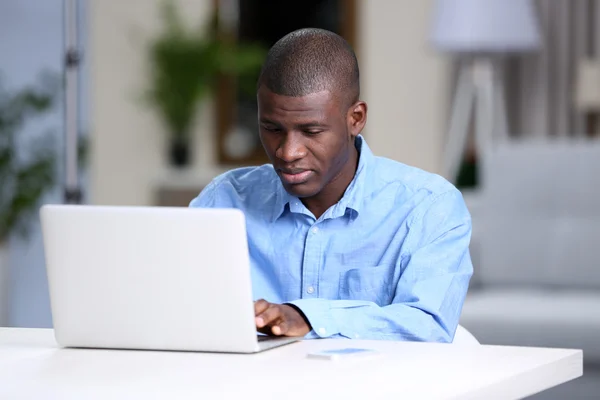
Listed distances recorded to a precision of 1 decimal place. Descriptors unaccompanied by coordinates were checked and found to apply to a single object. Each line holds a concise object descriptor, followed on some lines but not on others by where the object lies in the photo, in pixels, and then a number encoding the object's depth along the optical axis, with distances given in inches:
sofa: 268.4
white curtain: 414.3
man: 127.5
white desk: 89.5
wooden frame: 488.6
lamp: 375.1
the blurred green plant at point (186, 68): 469.3
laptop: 103.4
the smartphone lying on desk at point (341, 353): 103.3
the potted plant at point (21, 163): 394.7
